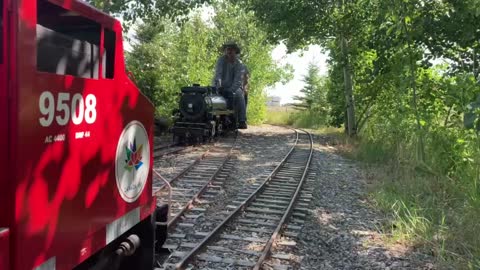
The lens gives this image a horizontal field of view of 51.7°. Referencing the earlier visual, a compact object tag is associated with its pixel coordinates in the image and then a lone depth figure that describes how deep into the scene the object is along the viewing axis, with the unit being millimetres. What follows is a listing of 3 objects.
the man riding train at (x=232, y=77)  17656
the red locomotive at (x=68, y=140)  2074
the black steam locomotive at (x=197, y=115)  14625
